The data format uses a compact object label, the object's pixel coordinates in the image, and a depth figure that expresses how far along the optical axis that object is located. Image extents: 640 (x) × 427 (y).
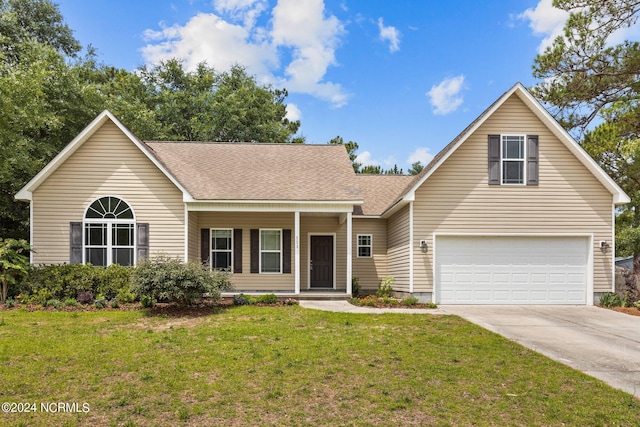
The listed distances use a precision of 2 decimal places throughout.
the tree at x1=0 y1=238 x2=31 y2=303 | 11.84
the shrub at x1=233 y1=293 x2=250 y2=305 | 12.67
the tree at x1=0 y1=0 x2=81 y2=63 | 22.33
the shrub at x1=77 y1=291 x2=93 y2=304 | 11.99
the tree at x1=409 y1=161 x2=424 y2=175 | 39.62
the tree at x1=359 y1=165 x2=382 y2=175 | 36.84
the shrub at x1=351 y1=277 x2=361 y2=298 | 15.95
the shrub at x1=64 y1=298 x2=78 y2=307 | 11.75
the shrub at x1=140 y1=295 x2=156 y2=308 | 11.35
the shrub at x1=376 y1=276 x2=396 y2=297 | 14.94
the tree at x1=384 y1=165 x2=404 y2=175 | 38.96
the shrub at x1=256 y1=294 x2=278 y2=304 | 12.95
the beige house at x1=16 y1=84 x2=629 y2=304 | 13.52
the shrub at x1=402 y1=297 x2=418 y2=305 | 13.00
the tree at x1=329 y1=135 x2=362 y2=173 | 34.94
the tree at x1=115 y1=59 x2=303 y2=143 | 27.20
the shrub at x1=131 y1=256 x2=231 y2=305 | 10.69
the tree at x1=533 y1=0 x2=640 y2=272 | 13.61
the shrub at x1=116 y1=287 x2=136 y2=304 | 12.11
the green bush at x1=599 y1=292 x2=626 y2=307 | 13.40
